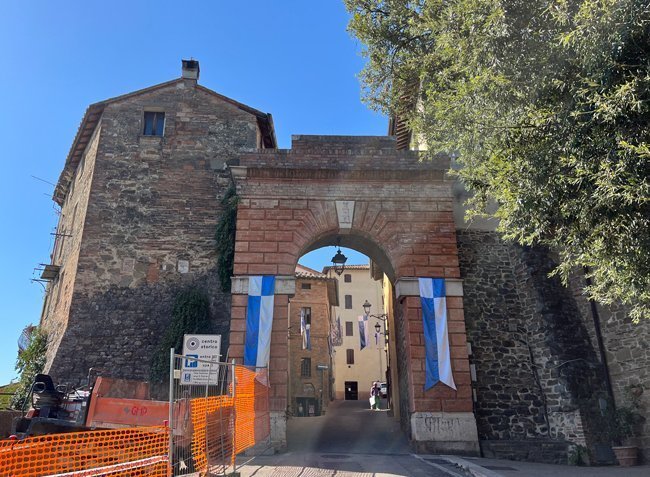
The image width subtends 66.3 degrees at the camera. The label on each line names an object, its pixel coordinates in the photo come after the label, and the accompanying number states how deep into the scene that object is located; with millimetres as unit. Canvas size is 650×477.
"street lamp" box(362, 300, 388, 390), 26812
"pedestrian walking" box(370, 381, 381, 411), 28391
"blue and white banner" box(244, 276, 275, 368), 12164
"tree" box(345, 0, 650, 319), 6383
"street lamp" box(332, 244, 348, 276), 15914
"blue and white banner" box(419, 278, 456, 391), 12141
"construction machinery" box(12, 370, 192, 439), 8969
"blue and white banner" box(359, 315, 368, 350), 29562
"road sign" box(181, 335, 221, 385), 11969
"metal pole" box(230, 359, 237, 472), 7727
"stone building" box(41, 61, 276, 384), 15102
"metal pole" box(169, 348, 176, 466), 6066
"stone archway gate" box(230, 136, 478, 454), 12836
